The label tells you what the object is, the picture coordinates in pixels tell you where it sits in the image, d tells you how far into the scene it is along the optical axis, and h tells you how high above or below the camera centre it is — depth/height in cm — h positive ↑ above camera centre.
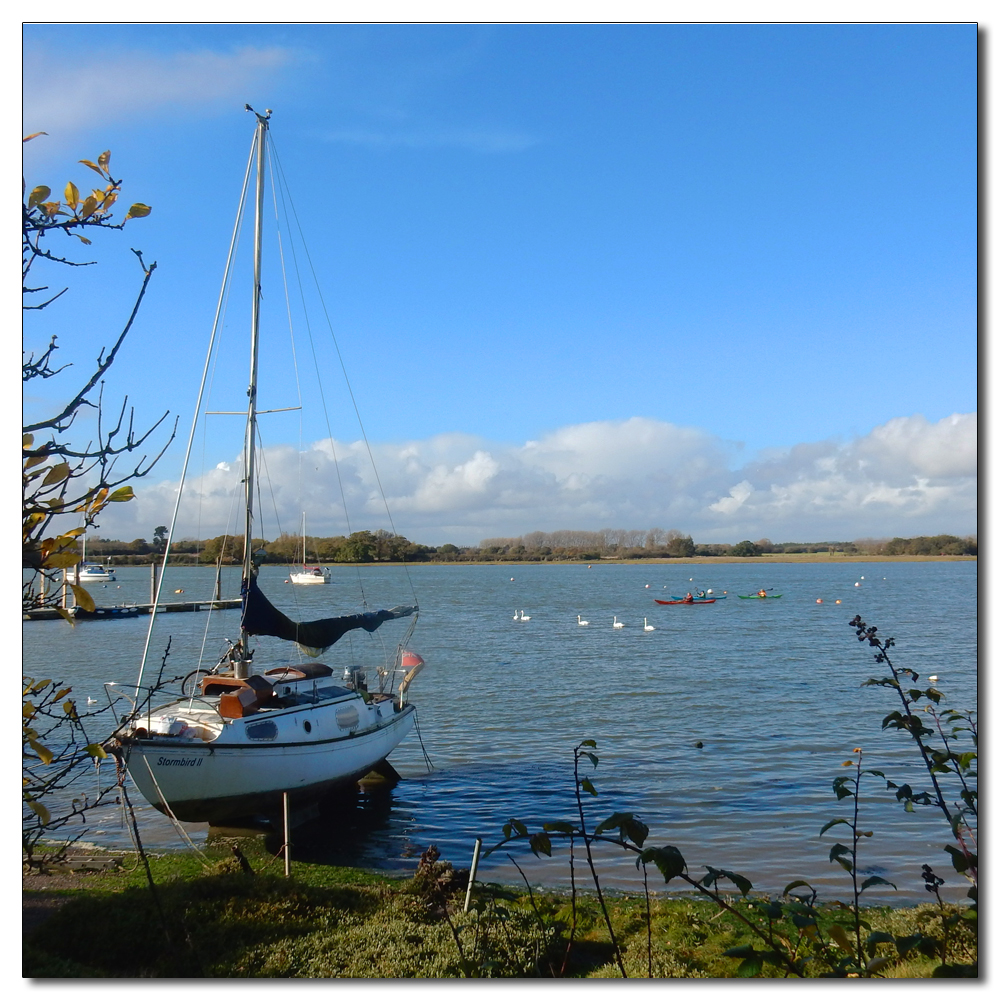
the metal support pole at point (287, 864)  736 -308
